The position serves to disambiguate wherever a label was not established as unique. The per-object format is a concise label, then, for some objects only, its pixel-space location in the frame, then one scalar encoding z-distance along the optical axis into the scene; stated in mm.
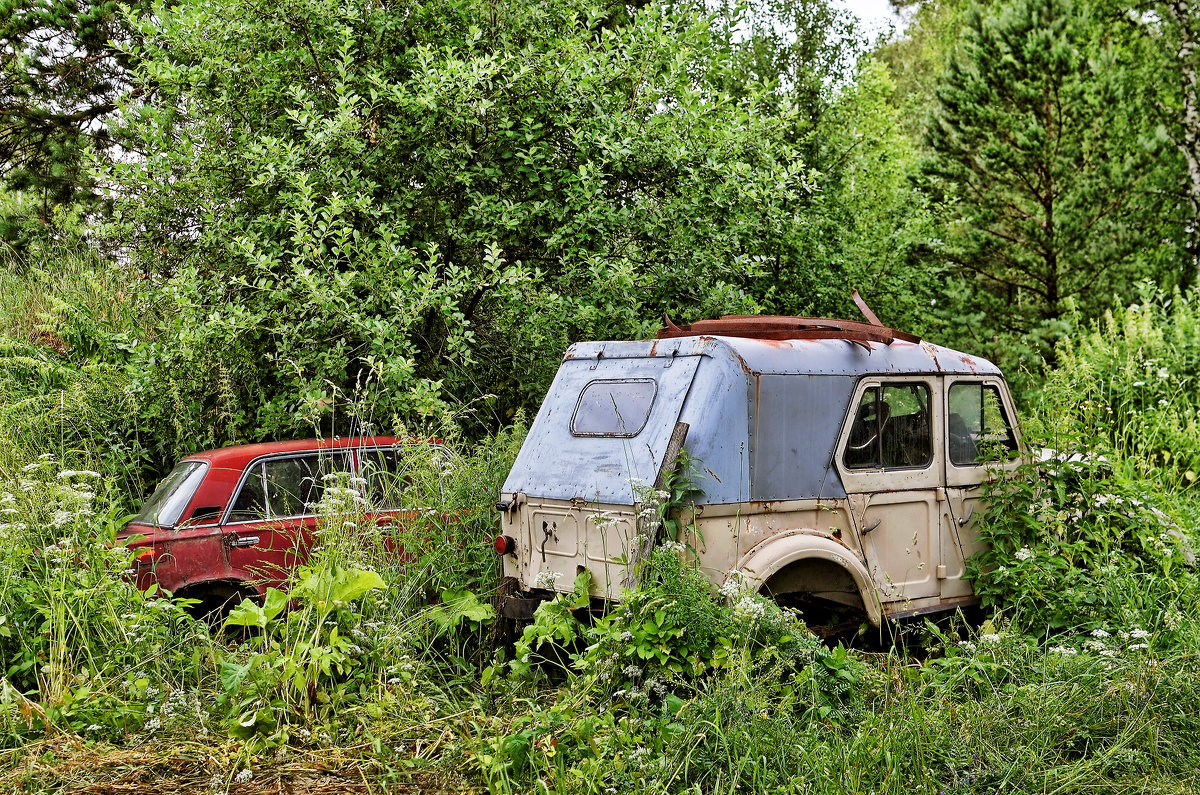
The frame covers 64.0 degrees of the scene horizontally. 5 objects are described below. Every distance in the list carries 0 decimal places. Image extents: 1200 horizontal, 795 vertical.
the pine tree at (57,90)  12273
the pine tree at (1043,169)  15344
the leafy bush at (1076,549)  5691
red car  6242
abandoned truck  5250
